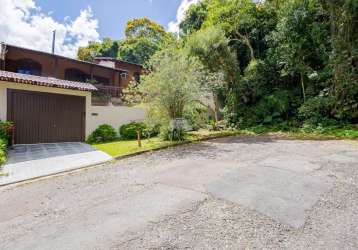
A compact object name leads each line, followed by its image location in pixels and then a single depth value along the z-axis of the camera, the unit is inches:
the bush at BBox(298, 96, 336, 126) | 476.4
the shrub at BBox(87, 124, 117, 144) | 449.4
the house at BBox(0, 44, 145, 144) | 368.5
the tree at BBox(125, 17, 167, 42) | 1593.3
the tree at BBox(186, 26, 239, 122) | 518.9
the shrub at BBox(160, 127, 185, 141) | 406.9
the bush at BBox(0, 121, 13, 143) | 329.8
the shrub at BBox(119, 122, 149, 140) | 487.2
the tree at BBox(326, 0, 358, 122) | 446.6
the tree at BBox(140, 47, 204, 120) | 391.9
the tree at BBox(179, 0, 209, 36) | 753.6
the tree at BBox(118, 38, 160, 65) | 1391.5
